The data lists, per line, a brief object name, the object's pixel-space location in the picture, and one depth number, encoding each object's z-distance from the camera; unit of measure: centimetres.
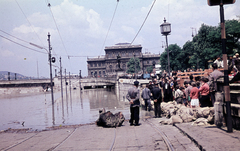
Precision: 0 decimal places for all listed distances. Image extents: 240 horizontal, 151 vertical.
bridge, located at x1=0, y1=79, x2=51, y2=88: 9331
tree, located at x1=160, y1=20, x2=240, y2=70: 4753
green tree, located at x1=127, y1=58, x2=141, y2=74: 12625
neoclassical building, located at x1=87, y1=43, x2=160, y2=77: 14425
